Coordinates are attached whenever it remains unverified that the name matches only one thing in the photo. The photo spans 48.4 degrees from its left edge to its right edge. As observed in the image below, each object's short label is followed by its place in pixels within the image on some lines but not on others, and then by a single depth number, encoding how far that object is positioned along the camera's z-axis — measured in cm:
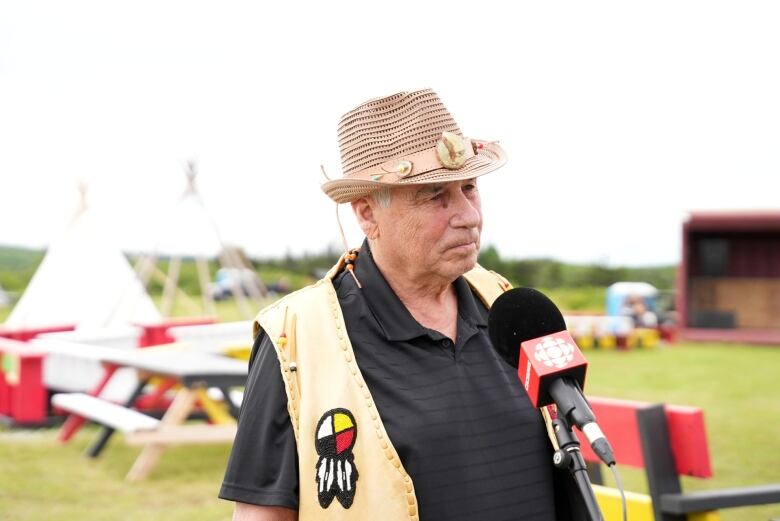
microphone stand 152
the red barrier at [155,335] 1012
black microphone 158
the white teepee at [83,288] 1202
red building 1753
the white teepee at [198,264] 1235
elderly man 184
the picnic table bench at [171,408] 646
